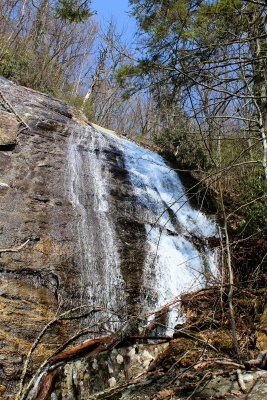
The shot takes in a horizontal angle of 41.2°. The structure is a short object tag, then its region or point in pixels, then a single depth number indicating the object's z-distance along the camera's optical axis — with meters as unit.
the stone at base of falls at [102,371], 3.39
